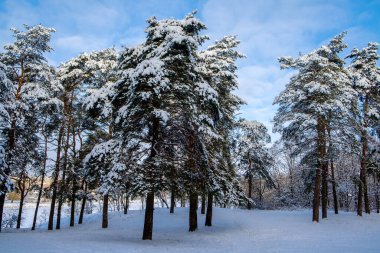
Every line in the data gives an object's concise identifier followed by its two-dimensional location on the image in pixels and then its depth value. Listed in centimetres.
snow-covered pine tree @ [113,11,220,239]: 1368
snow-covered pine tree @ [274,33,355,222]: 2173
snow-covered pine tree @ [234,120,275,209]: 3644
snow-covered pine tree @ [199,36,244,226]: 1738
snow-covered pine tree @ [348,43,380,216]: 2519
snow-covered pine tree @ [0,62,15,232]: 1369
